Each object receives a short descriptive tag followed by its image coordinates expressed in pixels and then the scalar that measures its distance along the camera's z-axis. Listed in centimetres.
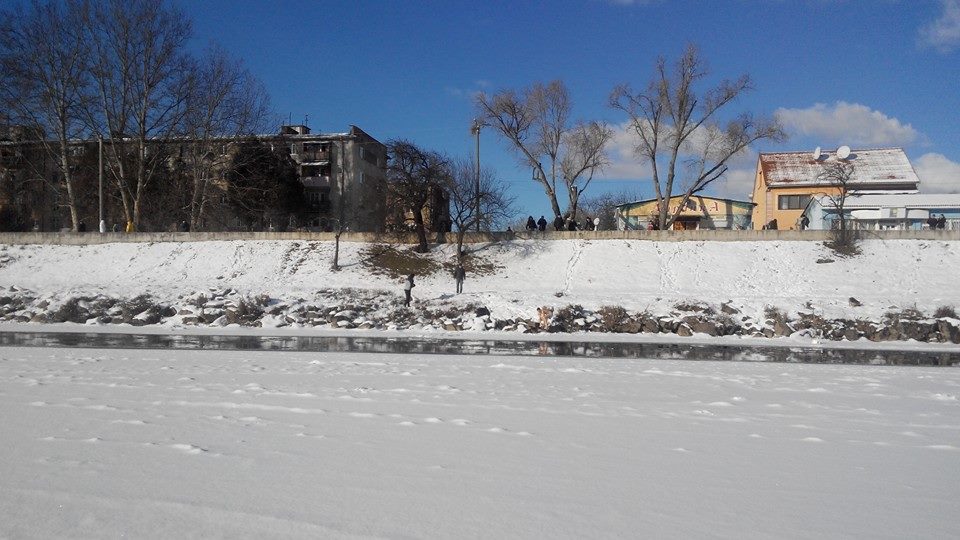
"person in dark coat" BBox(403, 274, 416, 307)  2233
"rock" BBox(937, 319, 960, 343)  1903
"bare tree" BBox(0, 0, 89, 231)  3366
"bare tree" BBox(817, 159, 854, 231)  3904
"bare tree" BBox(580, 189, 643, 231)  6945
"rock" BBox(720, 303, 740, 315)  2108
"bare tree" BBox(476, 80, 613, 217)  4003
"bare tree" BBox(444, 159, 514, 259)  3234
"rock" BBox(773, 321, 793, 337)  1966
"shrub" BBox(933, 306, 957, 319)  1998
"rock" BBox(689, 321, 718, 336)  1981
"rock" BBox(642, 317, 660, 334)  2039
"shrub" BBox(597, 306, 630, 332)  2059
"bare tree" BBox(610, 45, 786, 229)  3741
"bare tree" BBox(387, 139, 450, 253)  3250
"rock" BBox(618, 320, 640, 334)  2041
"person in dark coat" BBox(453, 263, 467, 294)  2520
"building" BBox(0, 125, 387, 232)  3866
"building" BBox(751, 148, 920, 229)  4588
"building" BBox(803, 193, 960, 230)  3866
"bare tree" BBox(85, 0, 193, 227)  3559
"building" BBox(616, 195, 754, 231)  4925
